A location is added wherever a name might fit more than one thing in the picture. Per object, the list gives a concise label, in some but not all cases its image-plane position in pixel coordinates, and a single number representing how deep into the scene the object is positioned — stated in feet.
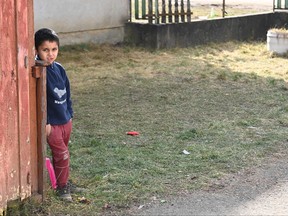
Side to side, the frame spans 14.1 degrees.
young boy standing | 30.19
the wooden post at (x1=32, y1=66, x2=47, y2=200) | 28.88
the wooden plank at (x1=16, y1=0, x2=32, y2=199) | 27.53
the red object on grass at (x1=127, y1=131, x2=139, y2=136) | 42.16
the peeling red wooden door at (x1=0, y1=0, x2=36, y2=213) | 26.77
